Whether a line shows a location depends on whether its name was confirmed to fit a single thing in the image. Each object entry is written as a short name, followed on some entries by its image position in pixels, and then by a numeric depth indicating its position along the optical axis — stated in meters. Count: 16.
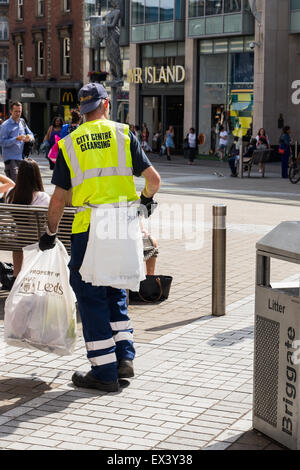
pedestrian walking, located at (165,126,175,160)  37.92
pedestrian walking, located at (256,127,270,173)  29.94
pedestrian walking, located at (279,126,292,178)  27.50
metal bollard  7.32
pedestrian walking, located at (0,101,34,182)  13.20
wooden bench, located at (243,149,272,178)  26.45
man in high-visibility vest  5.23
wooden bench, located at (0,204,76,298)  7.62
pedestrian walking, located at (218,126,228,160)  36.60
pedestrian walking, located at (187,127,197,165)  34.75
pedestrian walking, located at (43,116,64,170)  19.03
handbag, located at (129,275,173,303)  7.85
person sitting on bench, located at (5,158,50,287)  7.93
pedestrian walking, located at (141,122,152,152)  39.31
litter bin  4.20
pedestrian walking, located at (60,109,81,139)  12.72
